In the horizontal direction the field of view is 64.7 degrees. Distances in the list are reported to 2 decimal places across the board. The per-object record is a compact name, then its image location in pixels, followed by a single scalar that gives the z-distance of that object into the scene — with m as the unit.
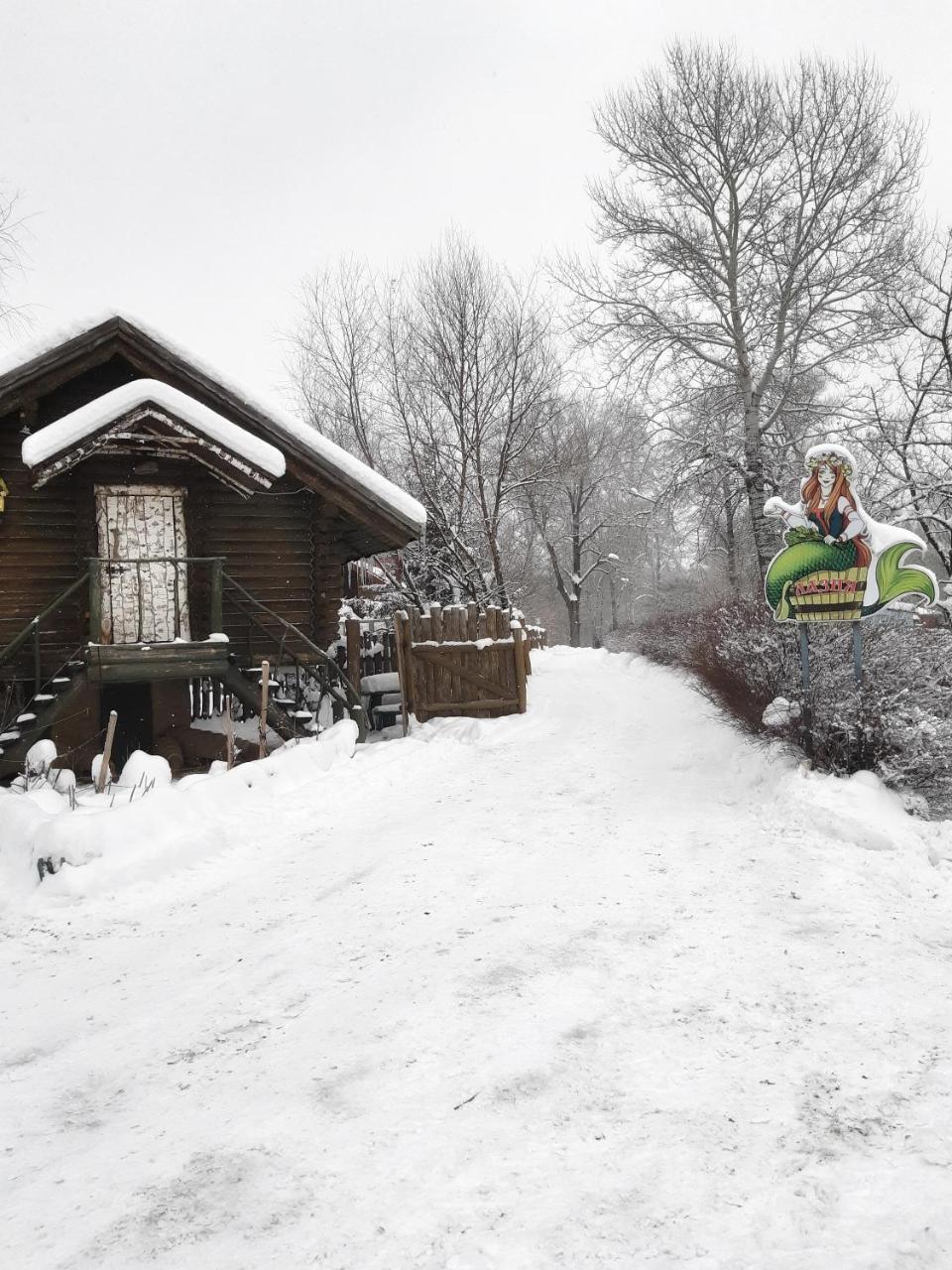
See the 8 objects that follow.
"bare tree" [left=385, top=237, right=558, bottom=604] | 20.17
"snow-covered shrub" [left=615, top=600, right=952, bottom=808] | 6.76
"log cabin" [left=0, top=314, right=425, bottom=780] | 9.62
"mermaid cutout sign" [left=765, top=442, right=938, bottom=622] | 7.30
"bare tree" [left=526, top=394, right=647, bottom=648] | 22.91
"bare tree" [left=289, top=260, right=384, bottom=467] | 21.66
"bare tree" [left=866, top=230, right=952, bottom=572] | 13.84
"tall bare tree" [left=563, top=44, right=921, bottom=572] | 15.65
